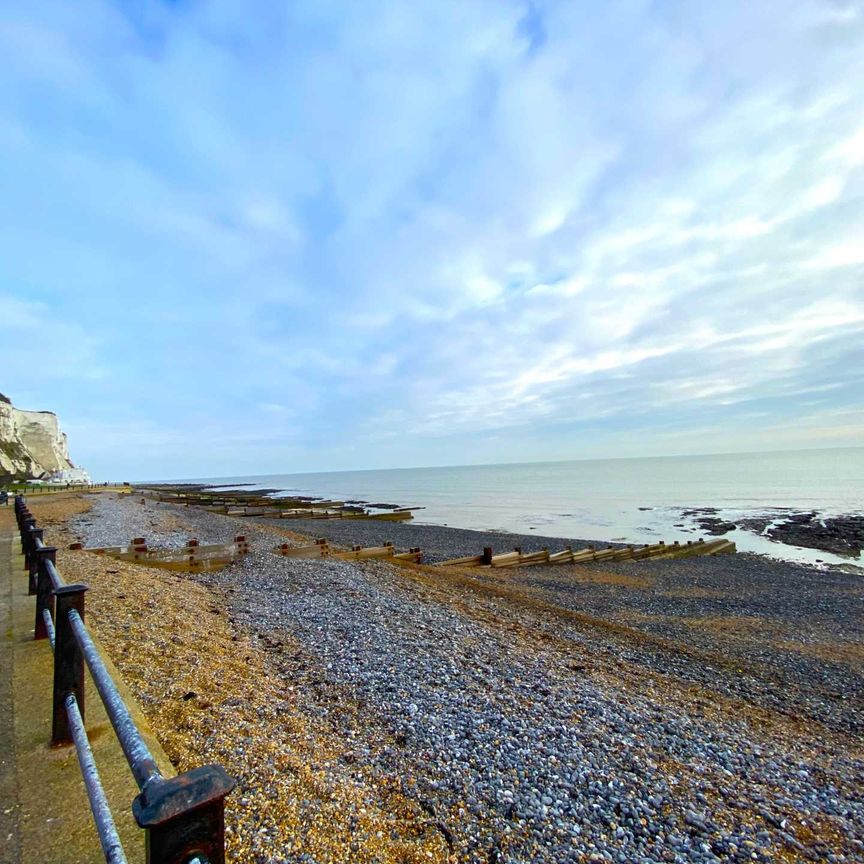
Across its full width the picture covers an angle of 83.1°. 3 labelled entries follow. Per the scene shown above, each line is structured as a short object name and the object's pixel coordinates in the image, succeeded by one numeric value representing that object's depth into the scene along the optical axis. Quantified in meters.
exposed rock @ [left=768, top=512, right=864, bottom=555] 28.56
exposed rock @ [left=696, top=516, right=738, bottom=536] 35.44
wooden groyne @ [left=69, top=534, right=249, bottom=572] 12.24
